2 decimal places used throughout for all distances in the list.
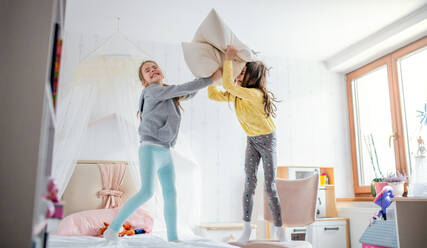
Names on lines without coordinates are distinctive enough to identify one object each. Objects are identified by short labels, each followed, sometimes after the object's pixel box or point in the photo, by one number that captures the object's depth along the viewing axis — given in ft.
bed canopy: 10.48
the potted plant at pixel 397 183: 12.08
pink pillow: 9.49
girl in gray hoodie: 6.98
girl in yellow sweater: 8.56
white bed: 6.72
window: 13.14
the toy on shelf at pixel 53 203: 3.56
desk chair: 10.19
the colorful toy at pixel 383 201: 11.02
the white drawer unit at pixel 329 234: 12.99
